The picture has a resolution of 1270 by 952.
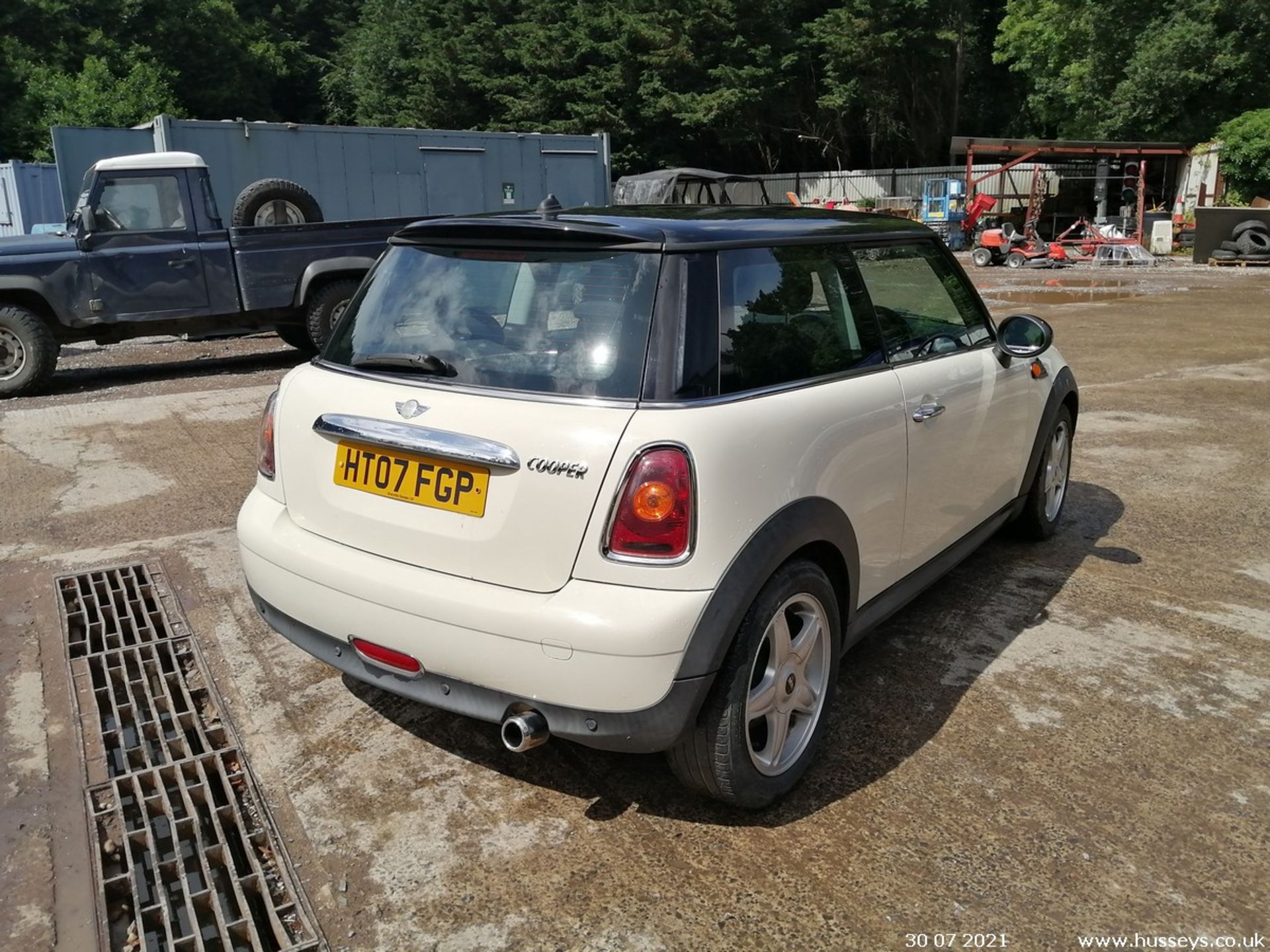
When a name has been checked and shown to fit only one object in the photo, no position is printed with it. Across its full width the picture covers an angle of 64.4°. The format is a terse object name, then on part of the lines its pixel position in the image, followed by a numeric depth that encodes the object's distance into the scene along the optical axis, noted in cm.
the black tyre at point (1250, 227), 2253
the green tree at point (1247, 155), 2823
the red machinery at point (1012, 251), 2291
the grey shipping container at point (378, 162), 1488
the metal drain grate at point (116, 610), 396
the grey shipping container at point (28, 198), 2159
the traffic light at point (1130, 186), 2780
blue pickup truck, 930
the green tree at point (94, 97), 3869
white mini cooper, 242
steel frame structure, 2600
